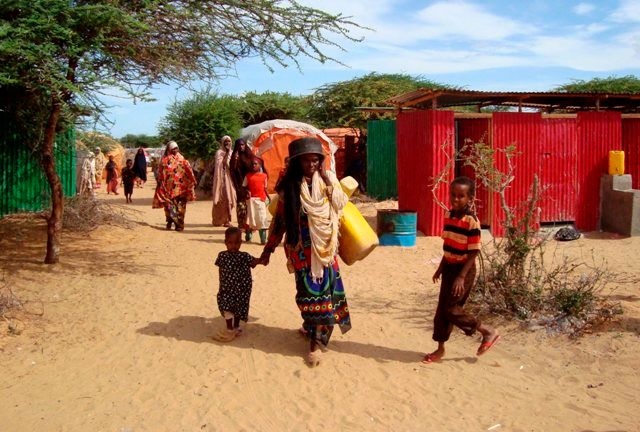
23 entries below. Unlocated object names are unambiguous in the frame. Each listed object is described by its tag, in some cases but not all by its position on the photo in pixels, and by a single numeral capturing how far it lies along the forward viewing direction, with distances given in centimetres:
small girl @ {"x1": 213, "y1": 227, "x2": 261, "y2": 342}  512
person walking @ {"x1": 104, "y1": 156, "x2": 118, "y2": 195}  2156
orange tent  1745
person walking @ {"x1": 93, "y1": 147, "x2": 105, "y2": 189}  2311
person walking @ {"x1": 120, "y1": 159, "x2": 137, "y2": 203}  1725
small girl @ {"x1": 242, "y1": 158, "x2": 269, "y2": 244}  938
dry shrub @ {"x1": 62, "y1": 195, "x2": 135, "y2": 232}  1014
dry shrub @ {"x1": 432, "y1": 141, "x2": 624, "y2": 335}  545
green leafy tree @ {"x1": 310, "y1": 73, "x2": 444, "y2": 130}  2189
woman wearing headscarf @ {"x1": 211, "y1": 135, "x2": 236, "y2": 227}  1115
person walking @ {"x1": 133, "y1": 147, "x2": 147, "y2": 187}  2017
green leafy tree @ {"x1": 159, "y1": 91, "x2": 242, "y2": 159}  2075
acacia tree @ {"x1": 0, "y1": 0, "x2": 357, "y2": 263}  605
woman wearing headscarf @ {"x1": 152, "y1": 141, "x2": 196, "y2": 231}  1109
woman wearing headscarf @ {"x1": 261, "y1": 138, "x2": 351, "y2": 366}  450
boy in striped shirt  442
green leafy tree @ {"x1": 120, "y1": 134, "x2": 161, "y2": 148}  7032
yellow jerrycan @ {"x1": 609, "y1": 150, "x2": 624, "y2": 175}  1180
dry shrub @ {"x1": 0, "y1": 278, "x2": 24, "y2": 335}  546
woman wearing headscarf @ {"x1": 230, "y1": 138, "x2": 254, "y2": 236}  945
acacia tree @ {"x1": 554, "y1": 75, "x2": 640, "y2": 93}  2567
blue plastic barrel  1016
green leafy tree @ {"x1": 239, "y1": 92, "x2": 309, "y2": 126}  2419
